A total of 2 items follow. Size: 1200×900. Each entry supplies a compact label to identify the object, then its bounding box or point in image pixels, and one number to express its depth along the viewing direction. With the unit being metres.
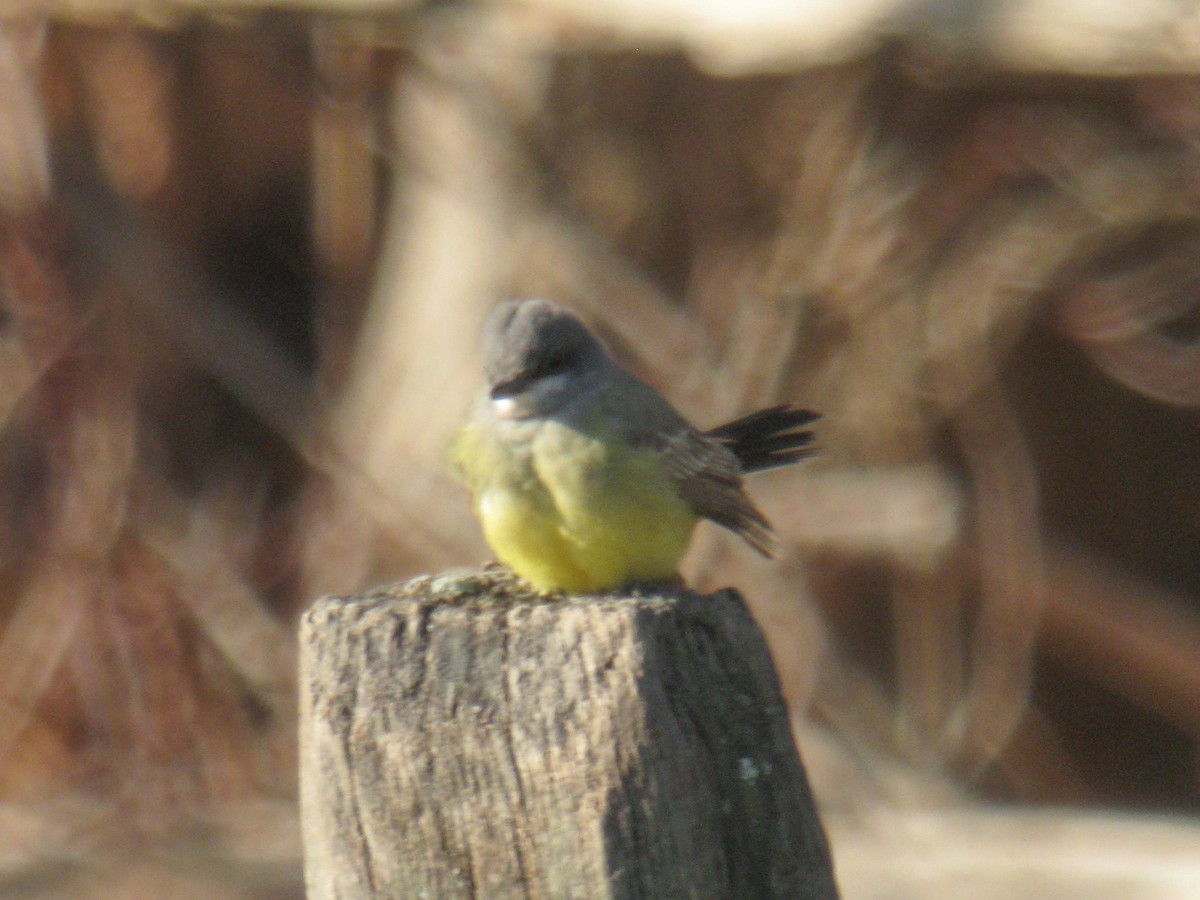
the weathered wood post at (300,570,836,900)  5.70
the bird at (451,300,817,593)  5.90
